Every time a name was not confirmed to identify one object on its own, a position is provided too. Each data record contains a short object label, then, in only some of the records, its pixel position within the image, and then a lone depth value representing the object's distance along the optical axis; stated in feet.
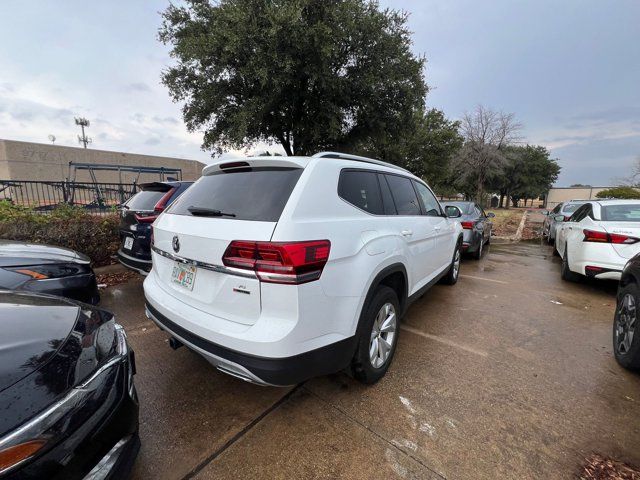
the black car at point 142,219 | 13.79
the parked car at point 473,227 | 23.67
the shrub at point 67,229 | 16.26
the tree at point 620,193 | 67.53
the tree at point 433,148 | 87.35
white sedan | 15.02
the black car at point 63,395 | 3.53
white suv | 5.97
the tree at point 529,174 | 139.85
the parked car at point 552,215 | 34.55
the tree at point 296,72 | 32.53
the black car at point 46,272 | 8.99
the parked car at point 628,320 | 9.28
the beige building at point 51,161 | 74.95
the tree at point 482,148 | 91.91
